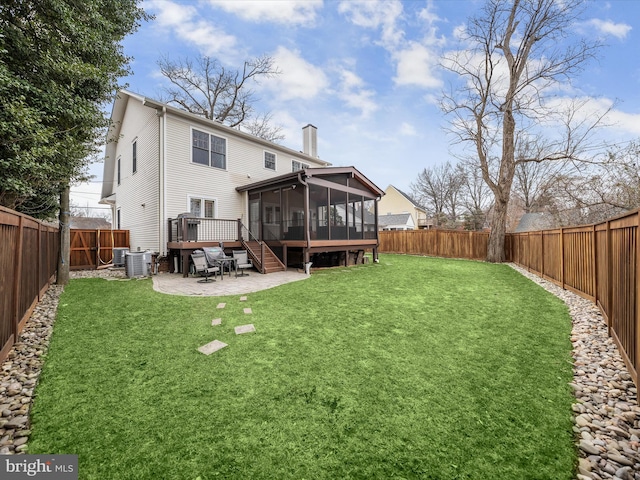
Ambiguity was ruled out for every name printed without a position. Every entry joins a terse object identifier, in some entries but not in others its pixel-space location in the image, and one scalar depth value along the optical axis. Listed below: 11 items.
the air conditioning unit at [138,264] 9.30
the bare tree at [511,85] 12.51
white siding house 10.63
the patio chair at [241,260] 9.46
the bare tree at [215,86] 19.20
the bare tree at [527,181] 24.59
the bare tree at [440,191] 33.47
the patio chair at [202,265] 8.36
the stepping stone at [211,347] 3.69
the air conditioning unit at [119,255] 11.59
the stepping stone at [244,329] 4.33
